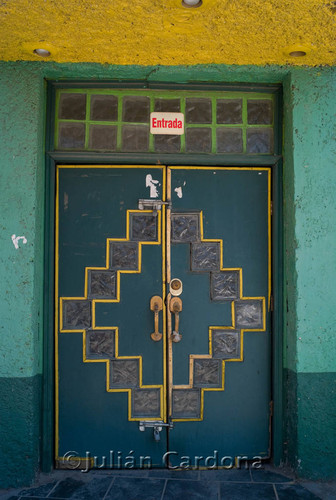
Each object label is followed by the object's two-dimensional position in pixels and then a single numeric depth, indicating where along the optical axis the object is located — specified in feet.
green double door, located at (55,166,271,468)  10.89
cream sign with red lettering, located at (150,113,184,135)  11.07
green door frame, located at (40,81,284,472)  10.77
